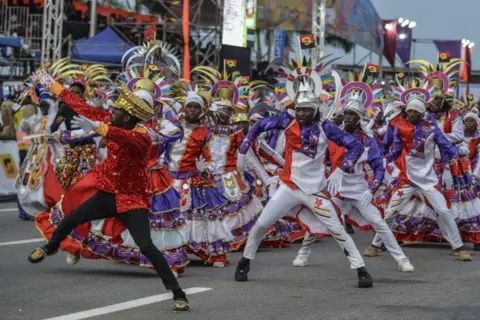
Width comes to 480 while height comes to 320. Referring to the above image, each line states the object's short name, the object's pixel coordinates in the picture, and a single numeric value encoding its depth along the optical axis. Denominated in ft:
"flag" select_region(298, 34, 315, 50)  34.76
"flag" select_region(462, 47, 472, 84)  129.36
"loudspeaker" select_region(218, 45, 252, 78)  72.64
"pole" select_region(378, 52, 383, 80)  120.78
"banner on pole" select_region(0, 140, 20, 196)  62.39
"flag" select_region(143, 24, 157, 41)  48.87
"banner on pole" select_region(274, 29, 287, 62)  125.29
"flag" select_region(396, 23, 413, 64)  137.49
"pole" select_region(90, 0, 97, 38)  99.71
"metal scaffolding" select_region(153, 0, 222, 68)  101.71
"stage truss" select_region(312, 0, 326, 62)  80.38
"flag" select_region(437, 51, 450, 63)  49.06
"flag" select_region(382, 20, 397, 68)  132.54
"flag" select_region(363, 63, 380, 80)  44.06
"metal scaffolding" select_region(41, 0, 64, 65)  78.59
